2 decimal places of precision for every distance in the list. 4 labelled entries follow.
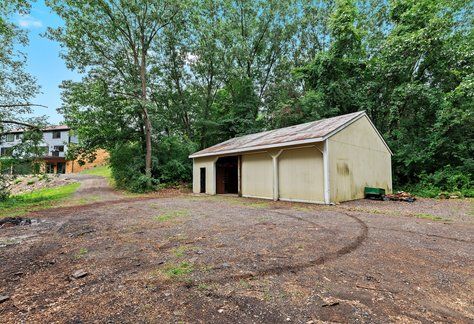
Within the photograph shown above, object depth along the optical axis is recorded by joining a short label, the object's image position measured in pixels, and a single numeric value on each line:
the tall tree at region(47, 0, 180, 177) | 13.19
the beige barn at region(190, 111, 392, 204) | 8.38
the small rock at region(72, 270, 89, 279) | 2.65
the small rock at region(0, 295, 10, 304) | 2.16
